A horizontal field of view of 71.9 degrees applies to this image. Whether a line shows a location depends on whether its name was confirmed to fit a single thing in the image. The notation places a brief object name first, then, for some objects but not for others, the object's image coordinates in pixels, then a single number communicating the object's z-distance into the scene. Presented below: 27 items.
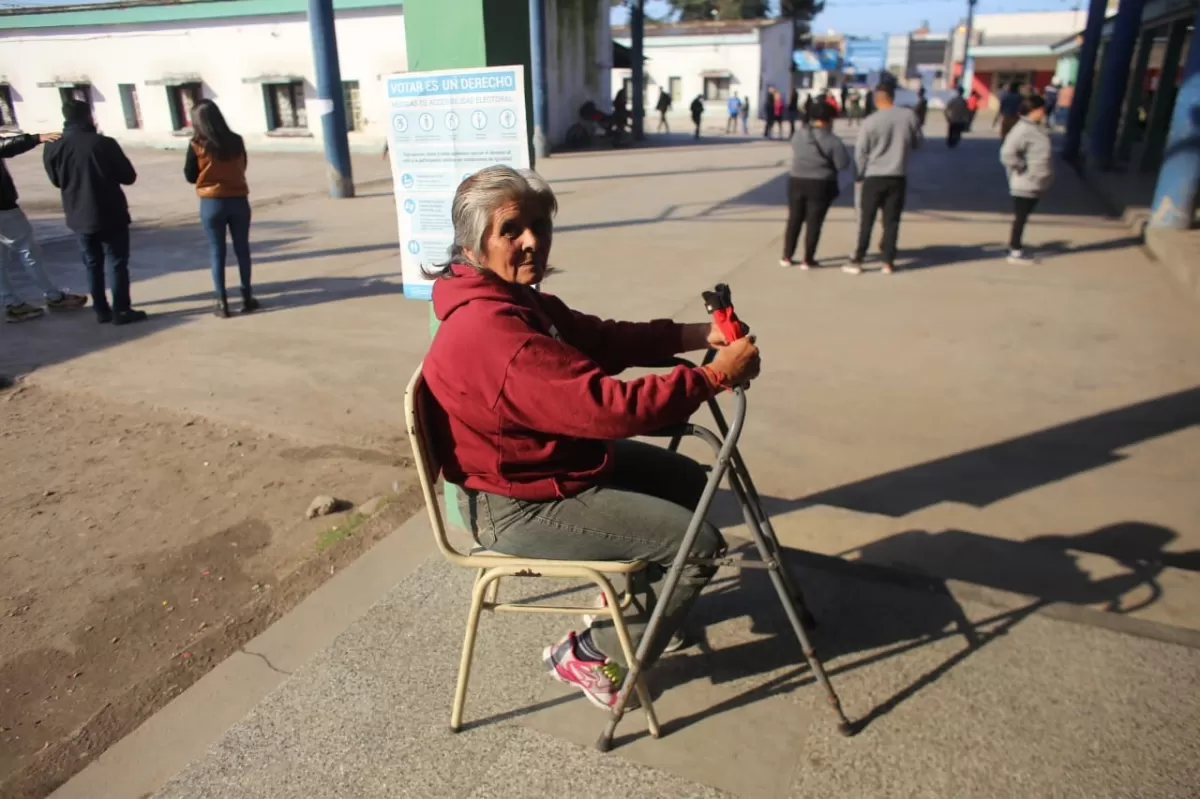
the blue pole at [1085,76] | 18.70
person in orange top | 6.24
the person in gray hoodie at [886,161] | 7.58
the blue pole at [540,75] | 20.48
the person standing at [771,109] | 27.06
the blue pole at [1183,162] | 8.93
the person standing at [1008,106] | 16.42
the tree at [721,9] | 54.97
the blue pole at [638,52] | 25.70
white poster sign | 2.80
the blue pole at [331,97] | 13.05
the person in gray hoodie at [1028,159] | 7.90
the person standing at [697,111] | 26.75
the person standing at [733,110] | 30.50
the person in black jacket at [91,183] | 6.12
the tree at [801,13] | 54.09
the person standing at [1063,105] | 36.44
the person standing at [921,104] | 20.34
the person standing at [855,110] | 34.31
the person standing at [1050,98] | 31.38
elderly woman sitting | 1.90
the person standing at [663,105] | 29.91
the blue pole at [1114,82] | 14.44
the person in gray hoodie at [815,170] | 7.66
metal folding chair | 2.07
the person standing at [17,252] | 6.81
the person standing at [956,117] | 22.07
